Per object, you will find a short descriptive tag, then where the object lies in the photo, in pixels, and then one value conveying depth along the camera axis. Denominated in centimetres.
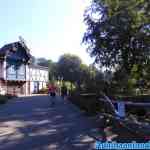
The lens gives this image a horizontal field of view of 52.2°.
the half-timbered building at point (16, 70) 2151
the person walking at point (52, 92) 1219
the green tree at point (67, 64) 3786
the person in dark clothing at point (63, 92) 1809
